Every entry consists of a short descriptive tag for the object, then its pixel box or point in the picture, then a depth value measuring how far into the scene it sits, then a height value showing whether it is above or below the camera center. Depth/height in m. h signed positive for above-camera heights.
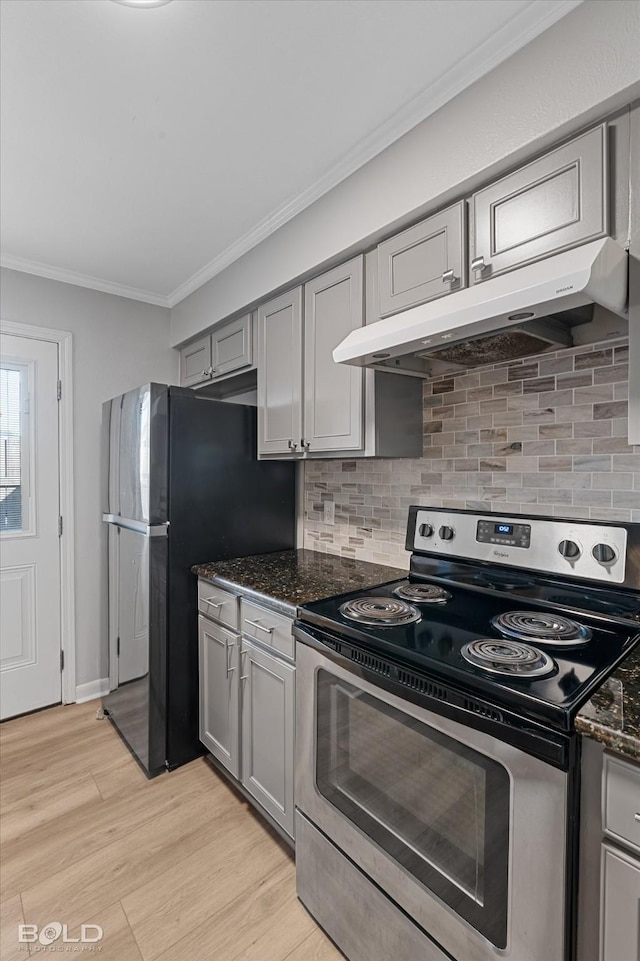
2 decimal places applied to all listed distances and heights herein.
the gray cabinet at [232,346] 2.46 +0.68
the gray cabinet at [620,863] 0.80 -0.66
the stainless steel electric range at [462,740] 0.90 -0.61
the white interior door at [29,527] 2.62 -0.32
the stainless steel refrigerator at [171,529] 2.12 -0.27
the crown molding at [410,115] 1.19 +1.12
